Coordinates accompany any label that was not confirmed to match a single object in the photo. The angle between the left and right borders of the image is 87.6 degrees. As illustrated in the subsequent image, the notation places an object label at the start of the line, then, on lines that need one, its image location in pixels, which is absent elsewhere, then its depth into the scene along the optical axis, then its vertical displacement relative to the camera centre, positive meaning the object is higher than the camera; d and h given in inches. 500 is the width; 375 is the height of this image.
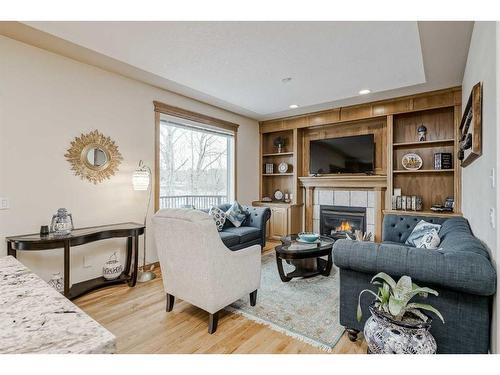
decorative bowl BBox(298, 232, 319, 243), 131.2 -23.9
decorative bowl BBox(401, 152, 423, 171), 167.3 +19.2
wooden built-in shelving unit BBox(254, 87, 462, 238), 156.9 +33.4
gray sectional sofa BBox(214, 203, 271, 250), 148.5 -25.0
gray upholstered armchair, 78.7 -23.9
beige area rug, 81.8 -44.4
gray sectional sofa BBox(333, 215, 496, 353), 55.8 -20.1
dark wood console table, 94.3 -20.9
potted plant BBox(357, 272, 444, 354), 55.9 -29.5
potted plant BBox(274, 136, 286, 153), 227.5 +41.0
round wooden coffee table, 118.1 -29.9
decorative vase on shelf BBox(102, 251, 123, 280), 122.2 -38.0
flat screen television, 183.6 +26.4
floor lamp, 130.4 +3.1
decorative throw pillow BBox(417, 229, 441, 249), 90.4 -18.0
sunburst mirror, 119.5 +15.5
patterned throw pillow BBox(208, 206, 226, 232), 160.6 -16.4
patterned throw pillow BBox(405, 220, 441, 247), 113.0 -18.2
